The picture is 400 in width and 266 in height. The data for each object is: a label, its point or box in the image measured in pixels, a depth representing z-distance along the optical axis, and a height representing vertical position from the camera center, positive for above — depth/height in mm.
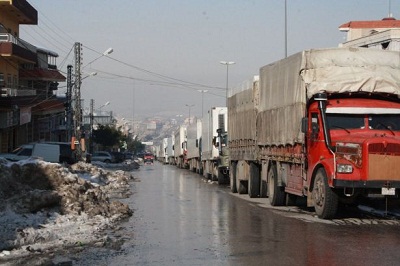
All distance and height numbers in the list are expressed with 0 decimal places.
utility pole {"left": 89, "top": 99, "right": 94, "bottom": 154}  85312 +4155
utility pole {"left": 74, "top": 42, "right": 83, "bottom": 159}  44812 +3621
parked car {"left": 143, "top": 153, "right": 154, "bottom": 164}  97000 -1107
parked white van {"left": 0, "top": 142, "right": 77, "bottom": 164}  37812 -84
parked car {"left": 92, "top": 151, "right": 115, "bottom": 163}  72812 -655
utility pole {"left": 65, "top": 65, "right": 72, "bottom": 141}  50447 +4508
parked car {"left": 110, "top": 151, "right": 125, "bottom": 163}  82762 -731
